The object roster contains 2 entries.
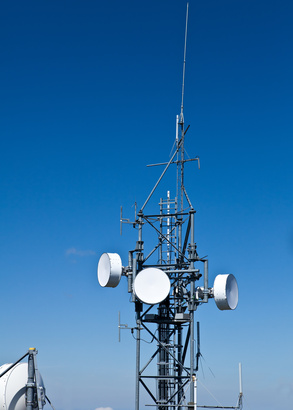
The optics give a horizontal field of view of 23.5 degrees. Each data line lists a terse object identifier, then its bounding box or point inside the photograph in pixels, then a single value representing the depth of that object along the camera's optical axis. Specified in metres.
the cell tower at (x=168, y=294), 36.22
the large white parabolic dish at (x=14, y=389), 32.66
